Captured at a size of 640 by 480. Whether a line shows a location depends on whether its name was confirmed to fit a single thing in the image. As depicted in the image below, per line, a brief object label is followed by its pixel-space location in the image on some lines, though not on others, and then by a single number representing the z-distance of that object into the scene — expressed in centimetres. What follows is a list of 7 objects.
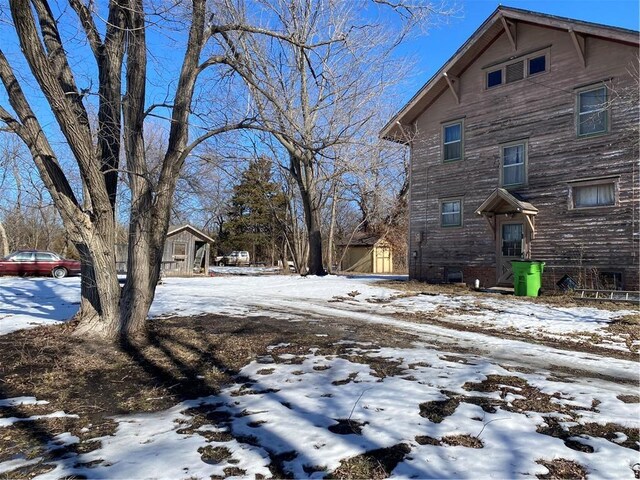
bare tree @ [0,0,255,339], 616
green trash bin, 1371
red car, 2261
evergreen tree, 4164
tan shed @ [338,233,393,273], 3834
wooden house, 1352
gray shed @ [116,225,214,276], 2716
